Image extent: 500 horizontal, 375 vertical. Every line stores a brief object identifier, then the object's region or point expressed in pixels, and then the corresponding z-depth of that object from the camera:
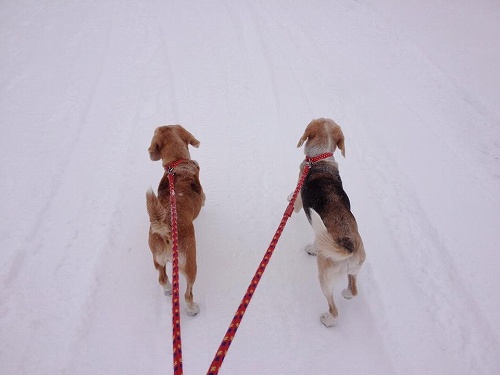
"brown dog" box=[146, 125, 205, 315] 2.34
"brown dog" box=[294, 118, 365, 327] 2.39
